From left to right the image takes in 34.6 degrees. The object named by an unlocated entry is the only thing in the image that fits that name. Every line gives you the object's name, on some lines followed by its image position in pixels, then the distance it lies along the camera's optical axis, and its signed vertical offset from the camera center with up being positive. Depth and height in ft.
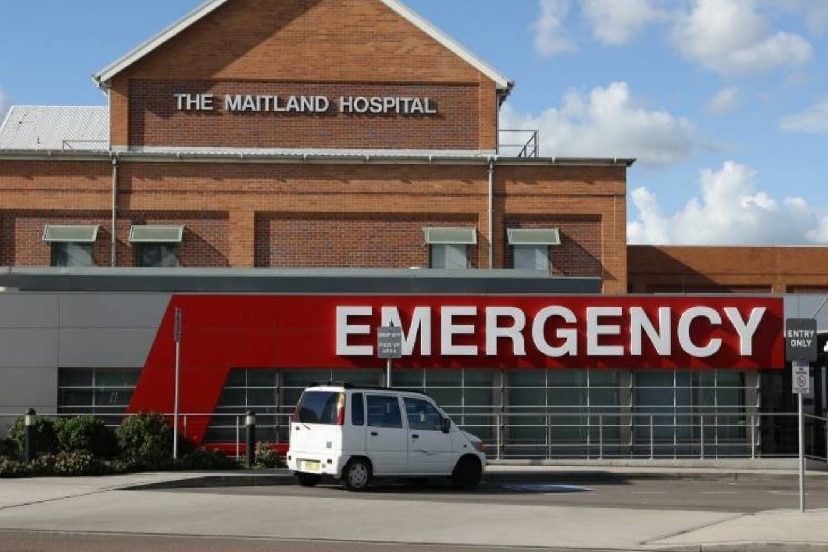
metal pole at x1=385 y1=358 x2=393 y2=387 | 87.86 -0.15
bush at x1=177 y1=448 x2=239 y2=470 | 82.07 -5.53
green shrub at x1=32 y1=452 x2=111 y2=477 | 76.74 -5.38
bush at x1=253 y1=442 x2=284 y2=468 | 85.81 -5.60
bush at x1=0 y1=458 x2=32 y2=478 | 74.84 -5.49
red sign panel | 97.25 +2.91
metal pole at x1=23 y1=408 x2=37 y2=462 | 78.48 -3.82
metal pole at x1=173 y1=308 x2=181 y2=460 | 82.77 +1.62
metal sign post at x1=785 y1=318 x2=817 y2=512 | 62.49 +1.36
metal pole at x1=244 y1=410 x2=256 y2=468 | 83.66 -3.97
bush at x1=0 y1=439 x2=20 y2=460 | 84.12 -4.94
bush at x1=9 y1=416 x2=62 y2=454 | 82.79 -4.06
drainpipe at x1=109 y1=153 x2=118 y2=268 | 126.41 +16.55
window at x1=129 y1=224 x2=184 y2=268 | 126.31 +12.30
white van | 72.59 -3.68
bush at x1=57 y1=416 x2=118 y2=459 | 82.07 -4.07
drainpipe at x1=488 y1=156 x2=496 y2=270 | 128.36 +15.82
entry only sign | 62.49 +1.40
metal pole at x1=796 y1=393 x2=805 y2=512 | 61.14 -4.66
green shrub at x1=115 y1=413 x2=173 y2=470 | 83.92 -4.22
